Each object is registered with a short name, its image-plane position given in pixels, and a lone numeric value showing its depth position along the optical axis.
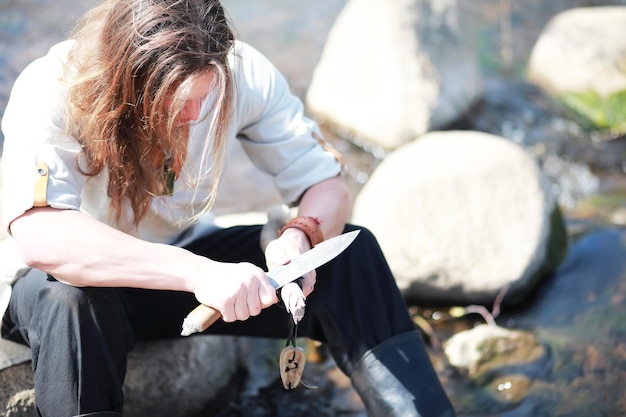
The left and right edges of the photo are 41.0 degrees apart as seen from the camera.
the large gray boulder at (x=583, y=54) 5.59
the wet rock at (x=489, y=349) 3.08
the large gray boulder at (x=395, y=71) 4.93
